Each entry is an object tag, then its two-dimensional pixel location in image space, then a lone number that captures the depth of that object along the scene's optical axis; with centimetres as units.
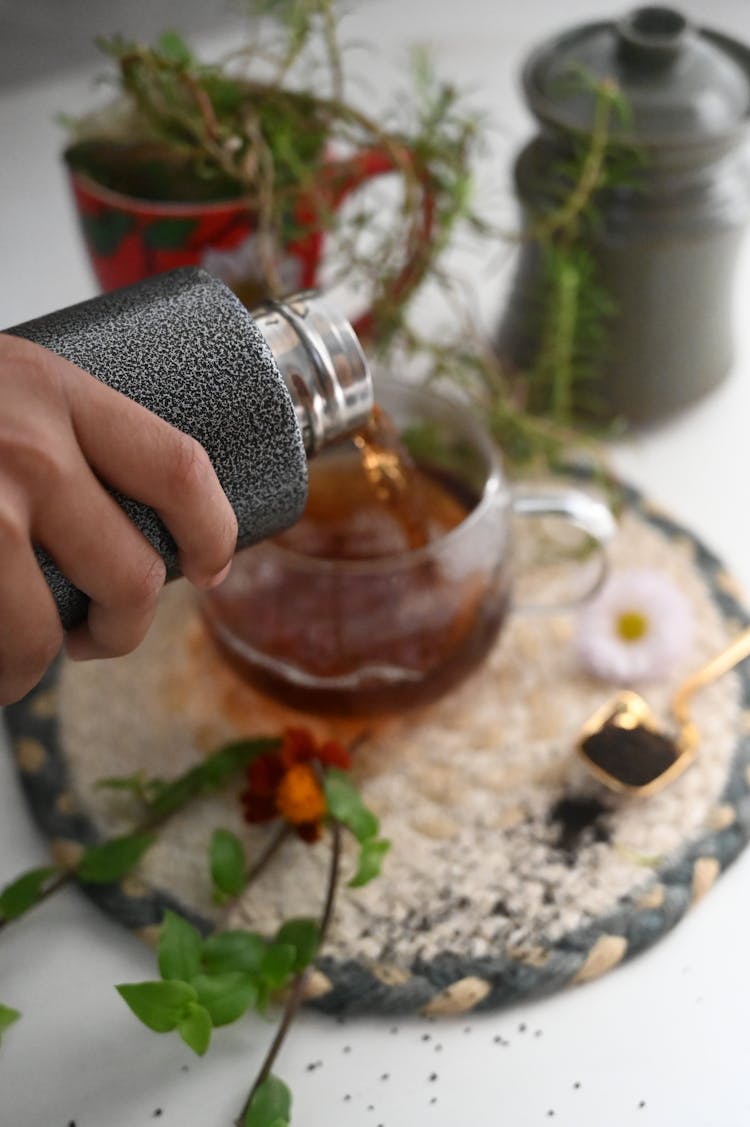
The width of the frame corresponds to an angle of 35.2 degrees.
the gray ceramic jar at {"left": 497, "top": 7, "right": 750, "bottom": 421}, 55
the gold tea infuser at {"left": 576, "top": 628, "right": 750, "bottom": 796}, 48
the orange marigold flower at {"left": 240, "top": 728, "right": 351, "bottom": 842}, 44
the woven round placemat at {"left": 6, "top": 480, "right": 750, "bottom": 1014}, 43
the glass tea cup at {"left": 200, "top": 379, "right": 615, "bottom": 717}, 45
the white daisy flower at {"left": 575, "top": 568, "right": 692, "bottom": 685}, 53
